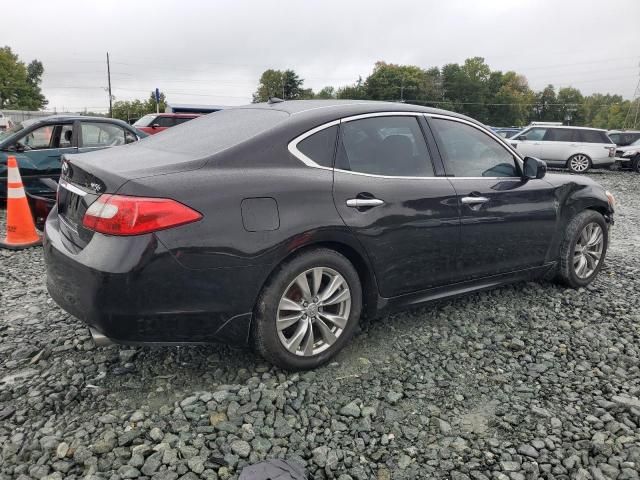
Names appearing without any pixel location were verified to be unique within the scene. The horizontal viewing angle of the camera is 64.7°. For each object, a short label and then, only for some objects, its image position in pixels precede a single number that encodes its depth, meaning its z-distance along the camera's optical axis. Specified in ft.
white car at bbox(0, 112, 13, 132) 131.85
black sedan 7.93
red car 66.81
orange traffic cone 18.12
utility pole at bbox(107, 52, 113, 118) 218.38
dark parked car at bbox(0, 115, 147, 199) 23.90
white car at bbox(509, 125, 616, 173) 58.95
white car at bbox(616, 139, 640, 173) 62.85
